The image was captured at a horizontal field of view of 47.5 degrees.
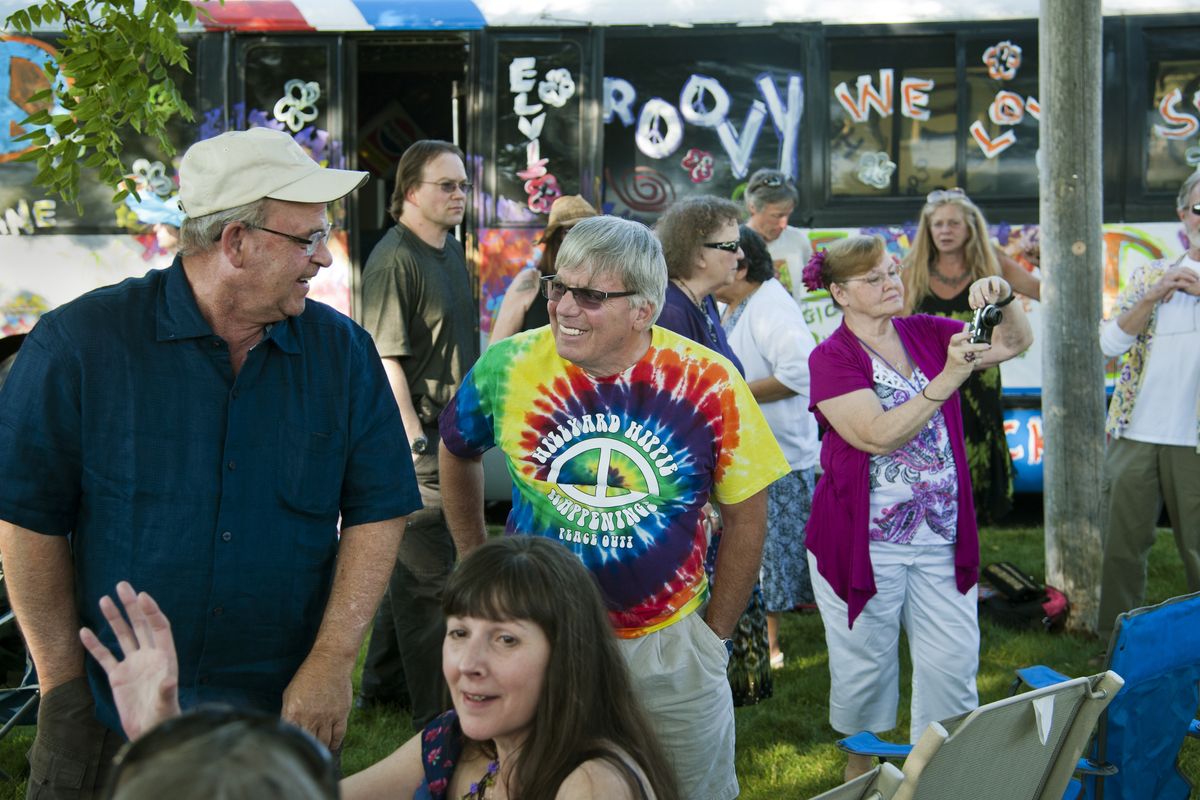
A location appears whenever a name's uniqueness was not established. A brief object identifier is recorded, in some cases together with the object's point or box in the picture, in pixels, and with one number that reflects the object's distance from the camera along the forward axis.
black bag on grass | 6.43
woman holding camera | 4.34
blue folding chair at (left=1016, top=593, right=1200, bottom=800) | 3.59
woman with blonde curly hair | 6.54
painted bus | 8.21
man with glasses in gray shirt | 5.03
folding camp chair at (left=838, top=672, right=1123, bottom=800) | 2.60
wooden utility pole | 6.35
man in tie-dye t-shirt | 3.11
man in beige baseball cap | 2.63
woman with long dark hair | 2.38
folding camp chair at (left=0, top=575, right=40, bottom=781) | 4.26
